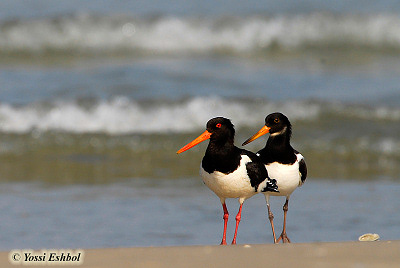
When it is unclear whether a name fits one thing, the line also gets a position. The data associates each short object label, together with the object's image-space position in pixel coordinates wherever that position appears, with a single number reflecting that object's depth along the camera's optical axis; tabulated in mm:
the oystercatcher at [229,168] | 10258
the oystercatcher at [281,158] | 10797
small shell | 10982
